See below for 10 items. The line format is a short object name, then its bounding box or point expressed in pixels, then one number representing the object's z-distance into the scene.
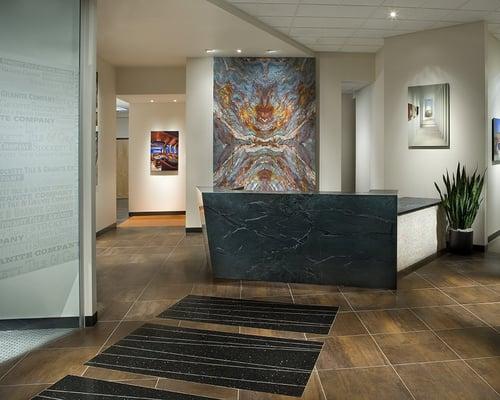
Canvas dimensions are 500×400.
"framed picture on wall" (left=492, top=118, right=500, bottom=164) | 6.39
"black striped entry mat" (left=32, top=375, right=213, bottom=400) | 2.31
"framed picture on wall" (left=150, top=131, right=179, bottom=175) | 10.60
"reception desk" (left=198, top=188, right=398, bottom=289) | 4.30
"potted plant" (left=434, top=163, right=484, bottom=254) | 5.80
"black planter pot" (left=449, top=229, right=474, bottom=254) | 5.87
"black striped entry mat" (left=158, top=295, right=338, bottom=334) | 3.42
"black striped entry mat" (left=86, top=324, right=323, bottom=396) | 2.52
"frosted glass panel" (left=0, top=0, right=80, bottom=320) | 3.09
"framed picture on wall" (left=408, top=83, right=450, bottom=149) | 6.36
